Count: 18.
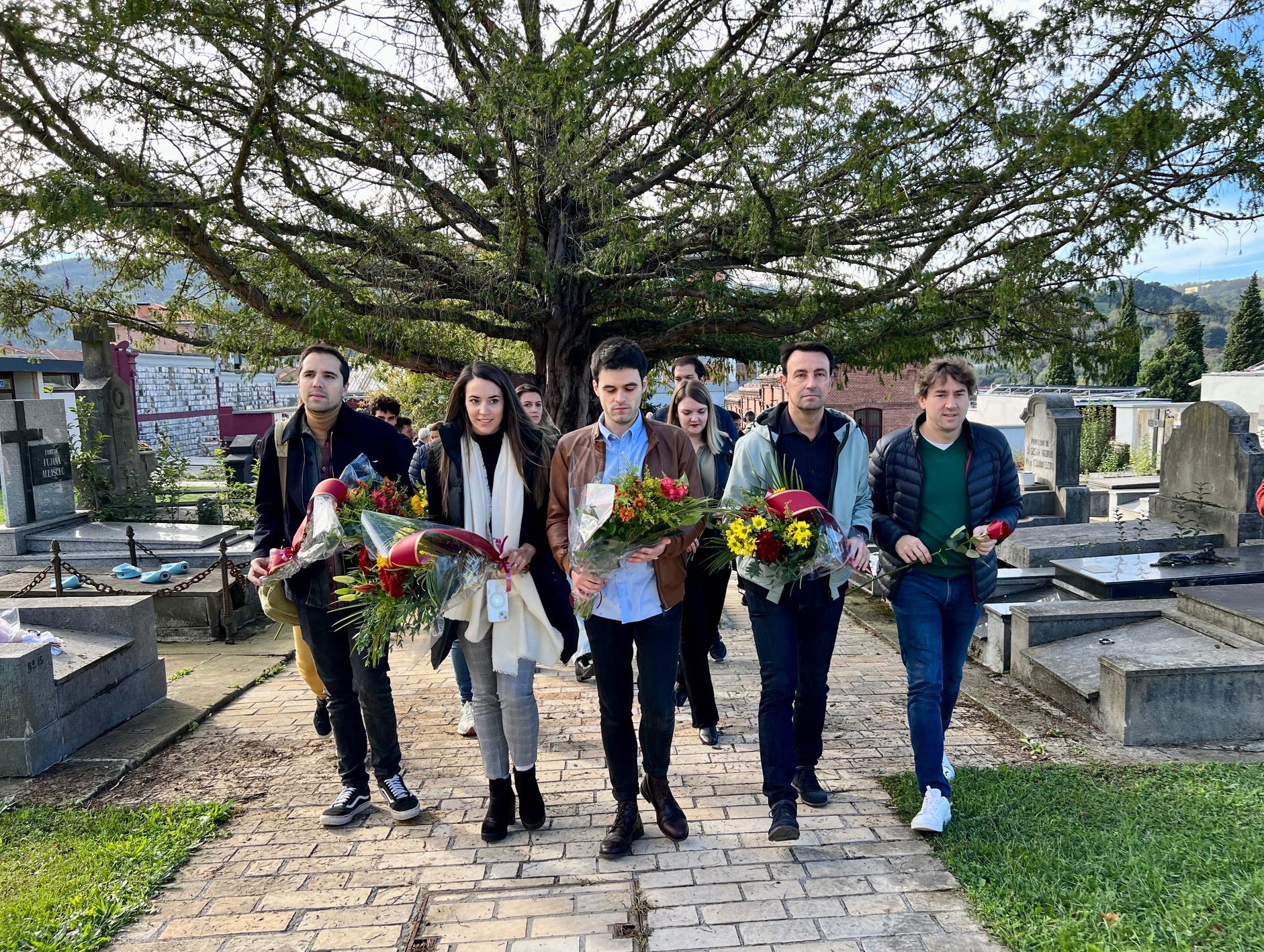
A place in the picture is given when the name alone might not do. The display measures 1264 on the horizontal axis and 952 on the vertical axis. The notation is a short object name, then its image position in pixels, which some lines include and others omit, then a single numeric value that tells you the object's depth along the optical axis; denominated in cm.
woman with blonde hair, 473
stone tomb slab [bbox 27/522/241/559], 948
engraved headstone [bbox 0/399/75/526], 950
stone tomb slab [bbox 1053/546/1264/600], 700
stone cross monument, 1142
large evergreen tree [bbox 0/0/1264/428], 677
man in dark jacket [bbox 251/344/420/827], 392
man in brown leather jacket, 349
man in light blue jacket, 369
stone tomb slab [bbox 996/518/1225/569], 827
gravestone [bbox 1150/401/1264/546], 823
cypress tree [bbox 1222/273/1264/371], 4147
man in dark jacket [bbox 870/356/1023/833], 377
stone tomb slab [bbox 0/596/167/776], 443
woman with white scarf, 371
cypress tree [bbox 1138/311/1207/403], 4006
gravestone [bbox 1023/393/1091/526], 1212
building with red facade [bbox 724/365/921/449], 3697
